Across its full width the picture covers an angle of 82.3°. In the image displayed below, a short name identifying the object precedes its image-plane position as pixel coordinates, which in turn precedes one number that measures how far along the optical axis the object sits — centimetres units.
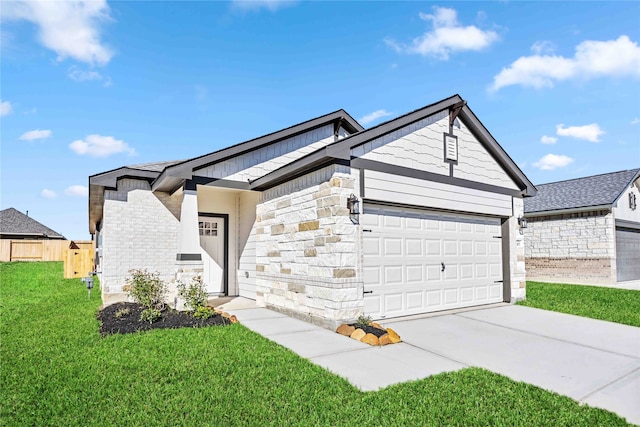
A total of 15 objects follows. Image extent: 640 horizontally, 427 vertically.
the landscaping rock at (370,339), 570
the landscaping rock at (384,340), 572
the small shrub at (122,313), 702
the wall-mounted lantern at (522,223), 993
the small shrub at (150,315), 680
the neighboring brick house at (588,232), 1560
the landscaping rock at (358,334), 593
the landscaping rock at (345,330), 619
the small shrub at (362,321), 642
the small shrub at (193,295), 742
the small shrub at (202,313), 708
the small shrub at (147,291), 762
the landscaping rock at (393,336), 581
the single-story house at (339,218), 692
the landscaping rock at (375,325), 638
